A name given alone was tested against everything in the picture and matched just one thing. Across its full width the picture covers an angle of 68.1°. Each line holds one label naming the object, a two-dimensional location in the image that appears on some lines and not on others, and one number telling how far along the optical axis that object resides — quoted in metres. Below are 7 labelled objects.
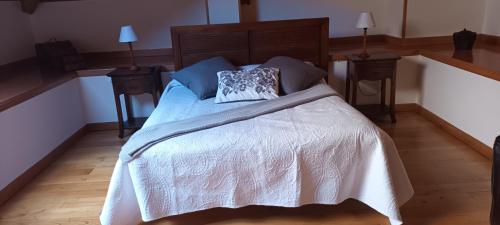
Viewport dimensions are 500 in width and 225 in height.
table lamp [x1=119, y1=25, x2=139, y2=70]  3.23
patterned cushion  2.77
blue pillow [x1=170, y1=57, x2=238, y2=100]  2.93
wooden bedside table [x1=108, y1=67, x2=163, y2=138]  3.32
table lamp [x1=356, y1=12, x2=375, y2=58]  3.34
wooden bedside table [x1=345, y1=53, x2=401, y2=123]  3.36
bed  1.90
